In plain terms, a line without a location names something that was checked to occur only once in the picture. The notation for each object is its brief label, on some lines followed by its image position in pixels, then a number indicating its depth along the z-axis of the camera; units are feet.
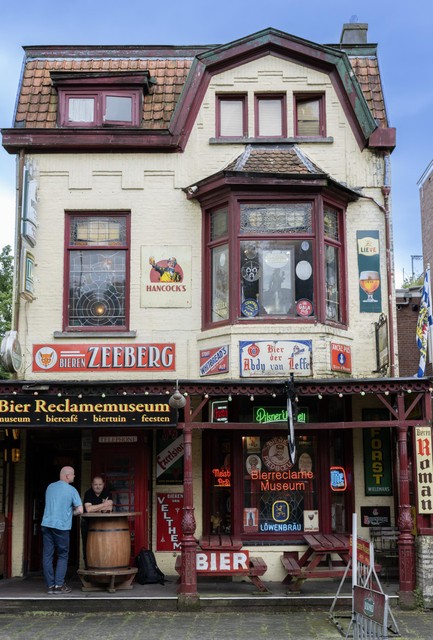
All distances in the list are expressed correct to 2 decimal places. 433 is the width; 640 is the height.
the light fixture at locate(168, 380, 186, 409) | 38.47
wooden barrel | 40.05
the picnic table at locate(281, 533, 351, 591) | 38.50
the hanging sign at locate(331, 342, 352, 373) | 44.04
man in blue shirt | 39.93
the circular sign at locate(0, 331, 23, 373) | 43.21
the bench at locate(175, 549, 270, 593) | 38.88
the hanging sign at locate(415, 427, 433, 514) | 39.09
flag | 44.57
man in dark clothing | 41.63
